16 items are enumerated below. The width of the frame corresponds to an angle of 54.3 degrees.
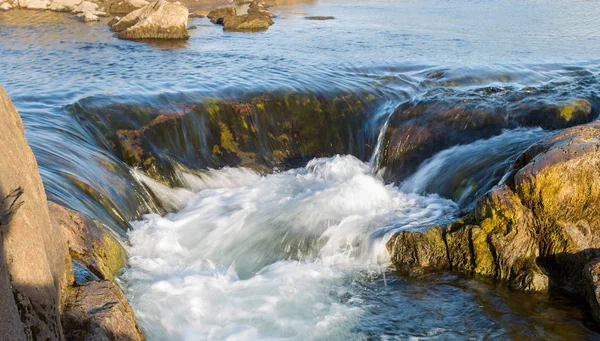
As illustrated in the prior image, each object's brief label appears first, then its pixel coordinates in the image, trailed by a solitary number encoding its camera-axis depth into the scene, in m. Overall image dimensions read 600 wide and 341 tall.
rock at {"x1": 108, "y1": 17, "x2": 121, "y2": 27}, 26.83
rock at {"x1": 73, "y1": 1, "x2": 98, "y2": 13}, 30.27
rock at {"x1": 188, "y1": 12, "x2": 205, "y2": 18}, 33.00
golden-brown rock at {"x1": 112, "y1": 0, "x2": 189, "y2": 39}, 23.75
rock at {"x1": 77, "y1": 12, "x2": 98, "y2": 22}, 28.17
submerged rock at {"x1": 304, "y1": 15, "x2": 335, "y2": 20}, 31.76
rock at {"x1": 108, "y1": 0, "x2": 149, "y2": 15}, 31.34
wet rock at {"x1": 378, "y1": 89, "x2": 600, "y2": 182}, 11.80
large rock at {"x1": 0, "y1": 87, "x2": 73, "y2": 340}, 3.59
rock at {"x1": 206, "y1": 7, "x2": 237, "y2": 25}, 29.33
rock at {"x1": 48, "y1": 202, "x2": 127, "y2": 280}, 6.21
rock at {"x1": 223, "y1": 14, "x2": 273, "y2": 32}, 26.84
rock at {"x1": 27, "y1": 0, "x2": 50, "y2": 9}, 31.61
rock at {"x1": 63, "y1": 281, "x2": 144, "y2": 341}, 4.82
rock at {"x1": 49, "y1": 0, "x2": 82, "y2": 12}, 31.05
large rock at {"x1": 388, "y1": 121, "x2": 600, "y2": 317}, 7.72
